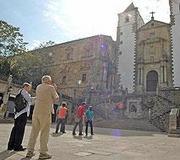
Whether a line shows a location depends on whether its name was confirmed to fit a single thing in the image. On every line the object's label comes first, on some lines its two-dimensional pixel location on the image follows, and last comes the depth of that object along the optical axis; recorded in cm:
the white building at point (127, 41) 2355
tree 1973
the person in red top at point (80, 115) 820
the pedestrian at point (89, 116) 832
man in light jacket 329
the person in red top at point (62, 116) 830
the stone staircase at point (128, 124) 1371
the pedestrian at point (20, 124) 376
